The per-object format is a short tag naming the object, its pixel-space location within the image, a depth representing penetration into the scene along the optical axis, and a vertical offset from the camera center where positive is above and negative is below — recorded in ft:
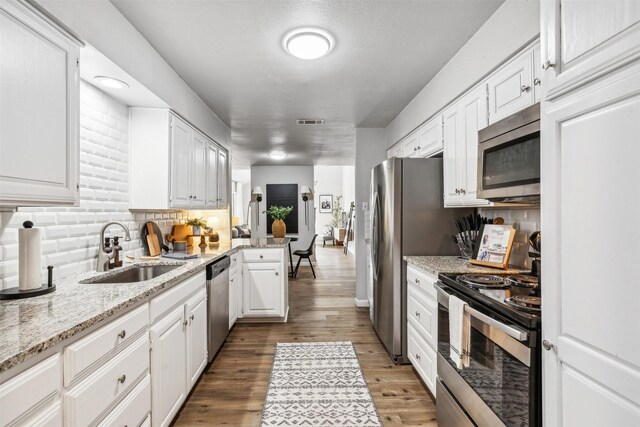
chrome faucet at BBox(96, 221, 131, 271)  6.84 -0.86
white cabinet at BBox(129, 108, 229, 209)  8.61 +1.48
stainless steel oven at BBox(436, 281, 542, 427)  4.00 -2.26
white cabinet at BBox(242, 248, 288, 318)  12.19 -2.55
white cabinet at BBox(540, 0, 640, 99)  2.82 +1.69
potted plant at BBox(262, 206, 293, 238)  15.15 -0.49
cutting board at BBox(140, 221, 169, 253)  9.30 -0.57
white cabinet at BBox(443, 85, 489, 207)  7.27 +1.66
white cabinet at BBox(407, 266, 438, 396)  7.18 -2.58
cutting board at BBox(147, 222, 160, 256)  9.15 -0.77
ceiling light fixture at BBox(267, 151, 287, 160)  20.74 +3.87
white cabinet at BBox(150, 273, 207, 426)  5.63 -2.59
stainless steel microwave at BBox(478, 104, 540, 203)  5.16 +0.98
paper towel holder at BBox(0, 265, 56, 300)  4.56 -1.09
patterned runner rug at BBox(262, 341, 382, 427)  6.70 -4.10
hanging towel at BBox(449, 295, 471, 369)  5.37 -1.95
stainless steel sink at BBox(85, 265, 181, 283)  7.36 -1.33
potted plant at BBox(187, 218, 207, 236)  11.48 -0.36
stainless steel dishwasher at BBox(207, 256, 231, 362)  8.80 -2.52
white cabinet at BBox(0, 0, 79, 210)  3.93 +1.37
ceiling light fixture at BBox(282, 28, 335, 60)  6.92 +3.75
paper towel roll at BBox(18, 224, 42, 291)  4.78 -0.63
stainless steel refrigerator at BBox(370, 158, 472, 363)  9.11 -0.20
